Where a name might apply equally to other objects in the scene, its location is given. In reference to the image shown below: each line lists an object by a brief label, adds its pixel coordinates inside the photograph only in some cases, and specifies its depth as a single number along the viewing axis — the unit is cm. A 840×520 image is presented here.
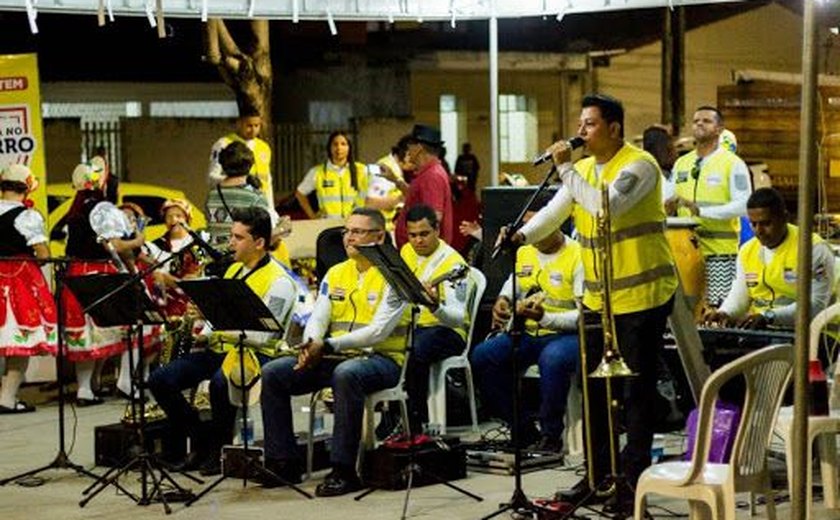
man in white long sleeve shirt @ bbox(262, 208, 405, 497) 862
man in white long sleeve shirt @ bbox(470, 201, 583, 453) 908
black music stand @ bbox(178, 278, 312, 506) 820
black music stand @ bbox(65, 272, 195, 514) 859
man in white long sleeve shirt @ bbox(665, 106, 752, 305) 1031
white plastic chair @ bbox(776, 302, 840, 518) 724
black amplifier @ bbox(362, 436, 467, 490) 864
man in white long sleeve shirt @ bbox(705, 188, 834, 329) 839
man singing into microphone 750
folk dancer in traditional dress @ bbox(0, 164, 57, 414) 1166
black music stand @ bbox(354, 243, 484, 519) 801
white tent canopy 1080
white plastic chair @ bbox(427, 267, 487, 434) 988
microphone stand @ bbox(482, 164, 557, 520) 760
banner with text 1273
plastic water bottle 884
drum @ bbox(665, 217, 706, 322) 989
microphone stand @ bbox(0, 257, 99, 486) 922
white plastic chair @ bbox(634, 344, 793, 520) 645
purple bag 699
